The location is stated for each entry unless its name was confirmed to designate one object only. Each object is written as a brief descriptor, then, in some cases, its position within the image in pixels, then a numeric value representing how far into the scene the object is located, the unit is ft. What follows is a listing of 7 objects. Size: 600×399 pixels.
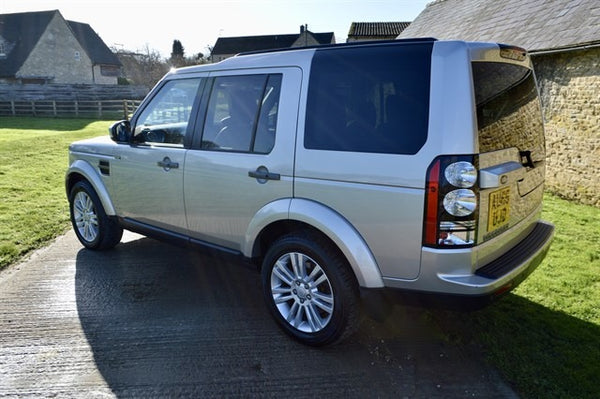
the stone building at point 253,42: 196.75
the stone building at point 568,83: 24.71
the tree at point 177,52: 215.47
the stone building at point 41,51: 121.70
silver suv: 7.95
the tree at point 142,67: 173.06
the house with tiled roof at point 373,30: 118.11
